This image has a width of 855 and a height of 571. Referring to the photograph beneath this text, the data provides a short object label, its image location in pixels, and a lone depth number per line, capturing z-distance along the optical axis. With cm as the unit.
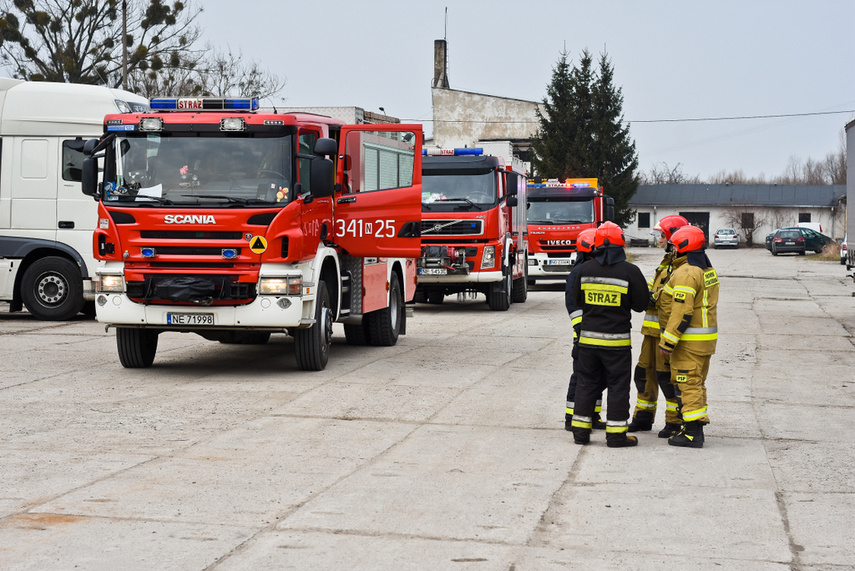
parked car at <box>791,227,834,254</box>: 6316
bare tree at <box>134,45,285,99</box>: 4053
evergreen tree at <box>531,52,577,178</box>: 6206
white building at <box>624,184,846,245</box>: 8288
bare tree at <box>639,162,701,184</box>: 11931
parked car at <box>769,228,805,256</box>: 6147
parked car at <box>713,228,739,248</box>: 7588
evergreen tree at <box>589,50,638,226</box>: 6197
